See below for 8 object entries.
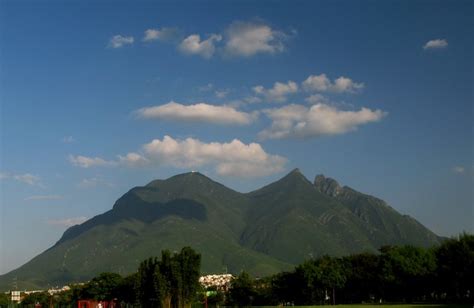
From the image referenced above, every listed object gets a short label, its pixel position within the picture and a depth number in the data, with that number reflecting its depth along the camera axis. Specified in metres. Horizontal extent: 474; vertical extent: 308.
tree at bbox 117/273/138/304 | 118.69
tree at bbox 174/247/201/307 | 82.06
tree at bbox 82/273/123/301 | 125.06
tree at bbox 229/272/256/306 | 125.56
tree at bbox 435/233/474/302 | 88.75
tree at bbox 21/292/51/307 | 153.89
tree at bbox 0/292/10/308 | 156.30
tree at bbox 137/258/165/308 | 81.06
